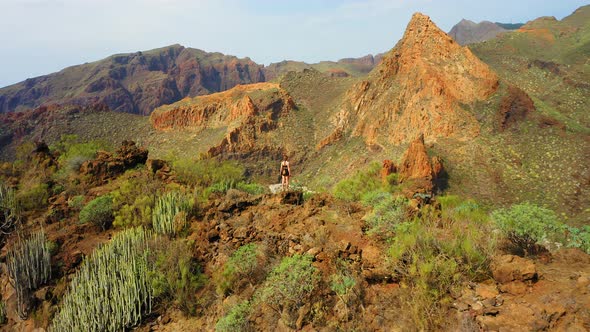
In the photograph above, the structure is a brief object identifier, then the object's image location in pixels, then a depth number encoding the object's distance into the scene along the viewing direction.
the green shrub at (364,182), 24.56
